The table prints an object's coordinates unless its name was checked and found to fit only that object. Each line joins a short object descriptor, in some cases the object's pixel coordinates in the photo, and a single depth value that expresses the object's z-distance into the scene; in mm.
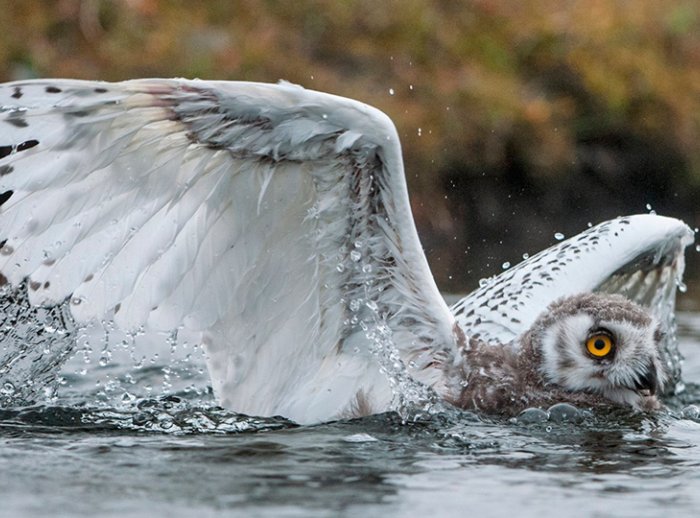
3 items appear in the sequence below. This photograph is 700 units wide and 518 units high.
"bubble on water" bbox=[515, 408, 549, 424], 10414
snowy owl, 9070
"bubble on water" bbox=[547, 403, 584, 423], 10500
